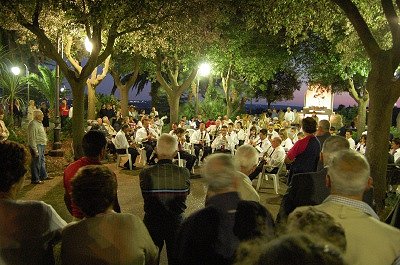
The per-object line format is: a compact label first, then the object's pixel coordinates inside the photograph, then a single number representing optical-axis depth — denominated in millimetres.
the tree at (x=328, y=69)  25361
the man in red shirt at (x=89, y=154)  4125
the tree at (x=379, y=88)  7988
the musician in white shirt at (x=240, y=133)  16031
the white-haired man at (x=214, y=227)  2910
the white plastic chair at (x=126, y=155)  13988
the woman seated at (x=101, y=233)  2545
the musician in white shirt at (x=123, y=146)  14023
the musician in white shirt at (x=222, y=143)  14539
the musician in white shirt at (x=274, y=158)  11133
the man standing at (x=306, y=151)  7254
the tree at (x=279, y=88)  46806
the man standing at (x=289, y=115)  28100
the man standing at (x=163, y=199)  4359
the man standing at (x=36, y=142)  10672
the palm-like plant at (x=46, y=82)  22719
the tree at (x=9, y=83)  21031
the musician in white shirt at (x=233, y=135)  15080
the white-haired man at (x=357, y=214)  2527
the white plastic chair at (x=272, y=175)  11016
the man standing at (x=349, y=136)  13006
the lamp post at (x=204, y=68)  24788
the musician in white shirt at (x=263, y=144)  12094
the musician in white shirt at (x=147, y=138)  14430
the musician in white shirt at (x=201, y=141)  15094
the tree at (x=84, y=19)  11781
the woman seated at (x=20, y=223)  2631
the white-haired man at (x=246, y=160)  4184
